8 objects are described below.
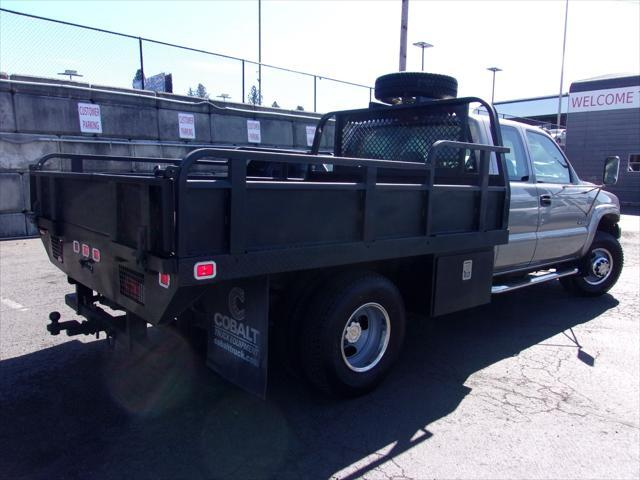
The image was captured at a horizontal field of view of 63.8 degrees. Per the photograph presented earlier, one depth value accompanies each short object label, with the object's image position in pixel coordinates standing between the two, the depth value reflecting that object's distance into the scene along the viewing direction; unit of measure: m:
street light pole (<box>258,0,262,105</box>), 25.47
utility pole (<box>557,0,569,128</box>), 33.59
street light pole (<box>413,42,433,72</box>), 25.46
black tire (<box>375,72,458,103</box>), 4.94
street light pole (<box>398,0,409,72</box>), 16.11
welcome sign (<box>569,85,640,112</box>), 23.16
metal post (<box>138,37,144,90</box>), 12.88
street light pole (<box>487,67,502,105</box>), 38.09
